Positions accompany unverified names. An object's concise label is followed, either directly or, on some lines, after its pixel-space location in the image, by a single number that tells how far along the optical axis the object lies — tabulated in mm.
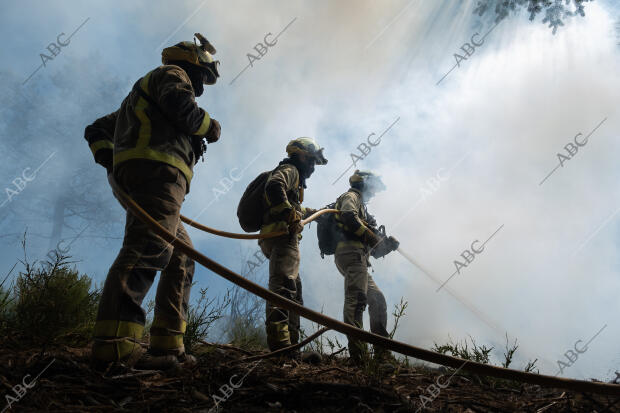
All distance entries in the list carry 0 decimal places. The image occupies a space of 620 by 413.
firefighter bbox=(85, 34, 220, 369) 2414
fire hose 1934
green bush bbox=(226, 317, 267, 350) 5070
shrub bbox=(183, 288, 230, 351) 3898
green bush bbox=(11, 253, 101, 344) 3523
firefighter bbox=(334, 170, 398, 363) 5676
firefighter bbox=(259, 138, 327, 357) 4238
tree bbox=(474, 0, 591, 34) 5449
